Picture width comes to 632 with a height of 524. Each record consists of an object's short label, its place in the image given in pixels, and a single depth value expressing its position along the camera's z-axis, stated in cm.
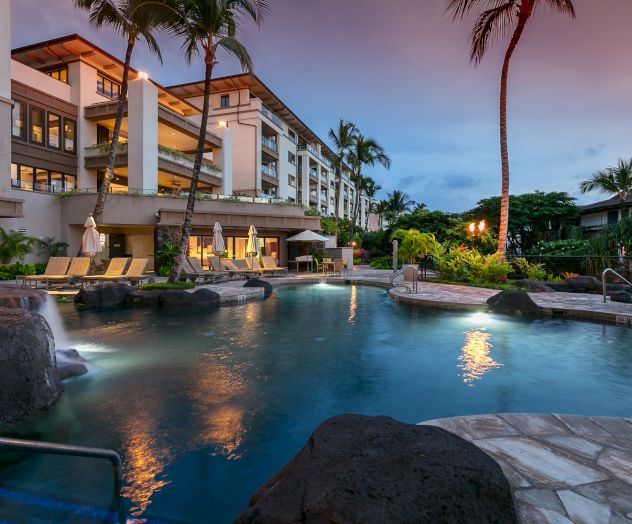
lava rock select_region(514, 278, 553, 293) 1336
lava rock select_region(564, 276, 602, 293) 1334
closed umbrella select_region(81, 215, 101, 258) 1419
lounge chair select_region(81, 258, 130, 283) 1443
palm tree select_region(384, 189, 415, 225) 5704
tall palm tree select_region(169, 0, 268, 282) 1278
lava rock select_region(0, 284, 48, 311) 558
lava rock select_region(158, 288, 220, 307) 1143
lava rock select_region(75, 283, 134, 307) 1148
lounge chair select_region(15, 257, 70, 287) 1443
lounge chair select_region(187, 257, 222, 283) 1709
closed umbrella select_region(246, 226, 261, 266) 1956
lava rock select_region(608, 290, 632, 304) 1093
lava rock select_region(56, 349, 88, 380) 555
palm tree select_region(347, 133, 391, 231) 3722
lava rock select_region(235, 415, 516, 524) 157
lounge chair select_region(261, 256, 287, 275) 2125
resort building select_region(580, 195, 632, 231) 2781
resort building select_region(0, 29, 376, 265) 2088
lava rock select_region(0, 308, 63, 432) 395
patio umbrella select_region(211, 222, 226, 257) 1745
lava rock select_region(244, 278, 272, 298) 1498
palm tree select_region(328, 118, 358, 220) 3706
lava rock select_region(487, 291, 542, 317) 994
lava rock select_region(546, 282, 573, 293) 1367
